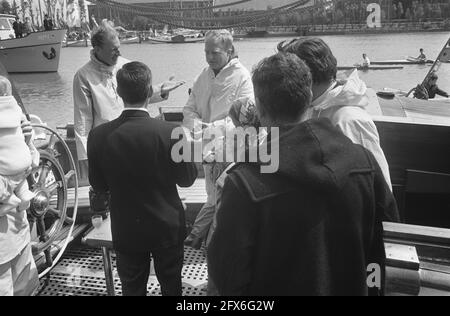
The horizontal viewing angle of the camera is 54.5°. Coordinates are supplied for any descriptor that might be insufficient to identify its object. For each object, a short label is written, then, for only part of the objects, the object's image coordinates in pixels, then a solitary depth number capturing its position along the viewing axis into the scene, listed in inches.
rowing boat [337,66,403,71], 1136.0
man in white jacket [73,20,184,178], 117.1
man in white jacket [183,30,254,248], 111.0
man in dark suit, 82.0
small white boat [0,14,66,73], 1071.6
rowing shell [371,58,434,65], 1152.8
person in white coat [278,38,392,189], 71.7
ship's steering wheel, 108.3
